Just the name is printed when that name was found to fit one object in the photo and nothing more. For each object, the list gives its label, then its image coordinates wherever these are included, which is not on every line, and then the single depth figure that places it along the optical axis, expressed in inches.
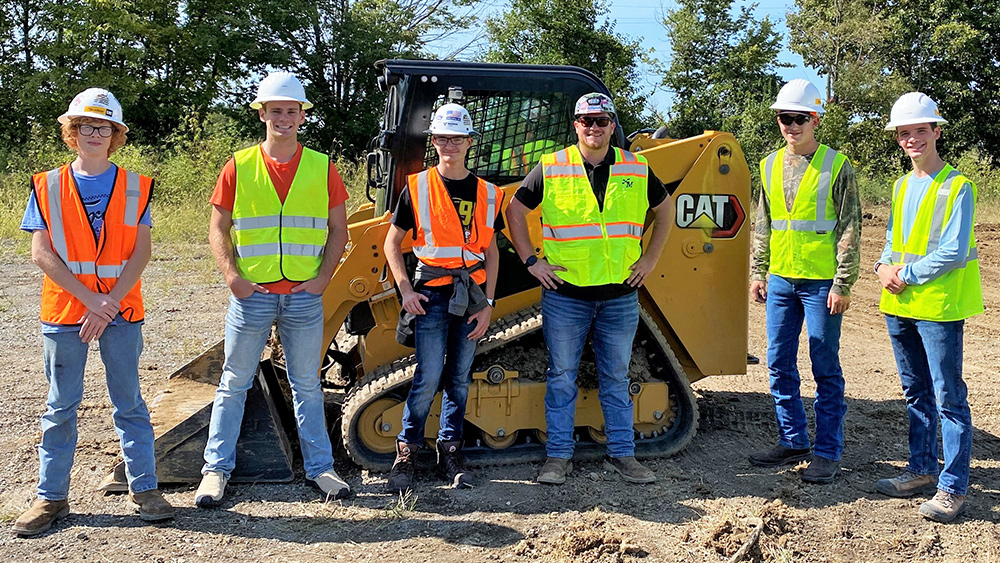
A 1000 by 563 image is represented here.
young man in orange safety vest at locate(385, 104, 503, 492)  169.5
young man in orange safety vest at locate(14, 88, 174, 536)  150.1
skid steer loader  192.2
